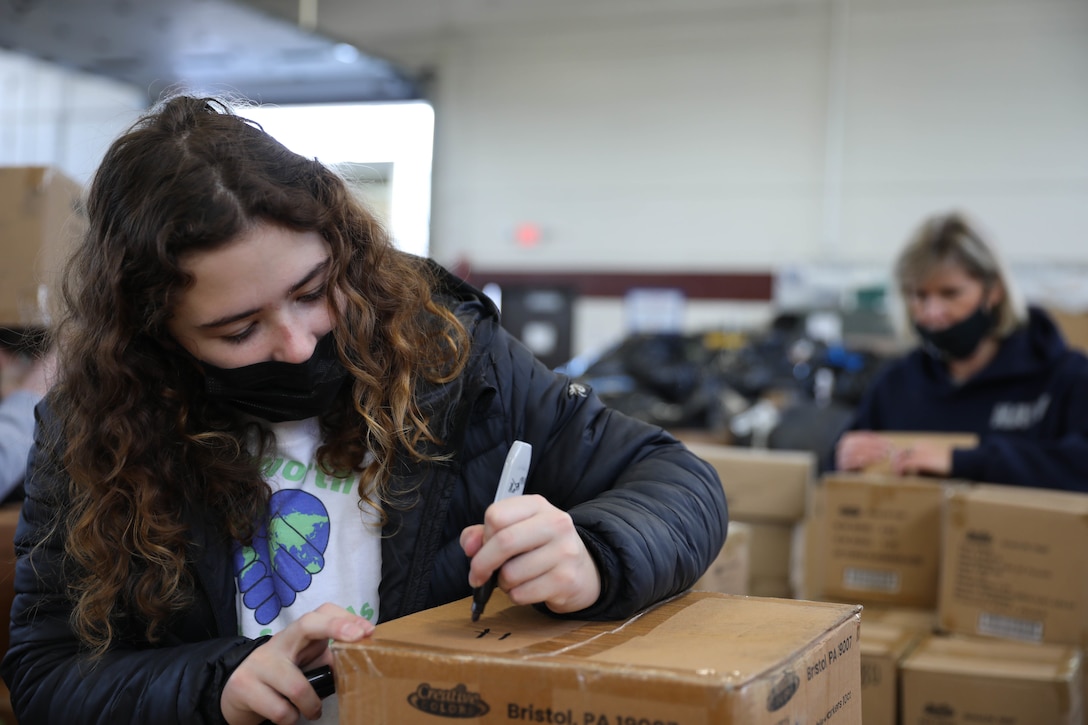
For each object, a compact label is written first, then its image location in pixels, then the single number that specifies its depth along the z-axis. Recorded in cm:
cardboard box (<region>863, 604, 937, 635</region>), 205
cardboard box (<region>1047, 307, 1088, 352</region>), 380
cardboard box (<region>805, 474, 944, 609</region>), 211
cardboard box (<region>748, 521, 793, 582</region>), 256
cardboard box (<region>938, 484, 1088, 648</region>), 190
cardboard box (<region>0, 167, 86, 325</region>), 214
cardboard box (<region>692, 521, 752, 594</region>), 163
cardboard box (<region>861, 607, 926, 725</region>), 184
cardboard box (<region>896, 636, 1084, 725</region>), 175
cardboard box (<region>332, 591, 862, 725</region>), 66
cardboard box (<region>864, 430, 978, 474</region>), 236
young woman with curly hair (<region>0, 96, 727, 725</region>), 102
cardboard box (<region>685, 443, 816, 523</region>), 252
